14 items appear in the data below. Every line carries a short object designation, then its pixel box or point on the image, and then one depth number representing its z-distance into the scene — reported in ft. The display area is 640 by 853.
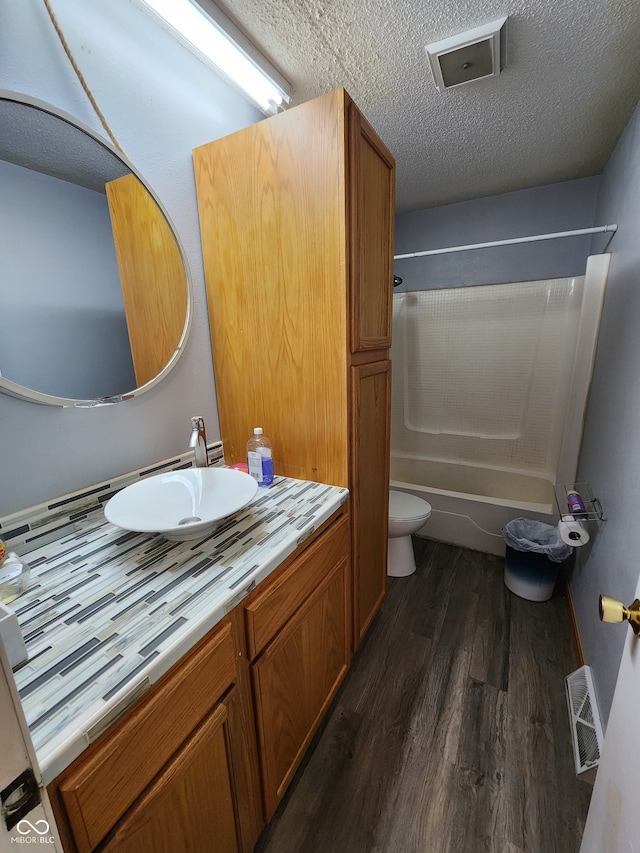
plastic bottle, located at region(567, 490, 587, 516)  4.90
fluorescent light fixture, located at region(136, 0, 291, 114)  3.28
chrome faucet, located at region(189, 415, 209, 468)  3.92
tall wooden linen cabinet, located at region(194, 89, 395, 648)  3.67
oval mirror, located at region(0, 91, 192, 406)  2.90
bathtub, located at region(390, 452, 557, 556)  7.39
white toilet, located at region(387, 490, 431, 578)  6.59
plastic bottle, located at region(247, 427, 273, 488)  4.36
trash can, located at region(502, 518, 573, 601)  6.07
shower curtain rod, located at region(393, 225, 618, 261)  5.46
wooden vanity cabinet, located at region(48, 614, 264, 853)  1.74
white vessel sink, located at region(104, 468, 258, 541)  3.05
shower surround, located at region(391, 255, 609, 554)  7.45
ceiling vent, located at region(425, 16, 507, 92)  3.75
